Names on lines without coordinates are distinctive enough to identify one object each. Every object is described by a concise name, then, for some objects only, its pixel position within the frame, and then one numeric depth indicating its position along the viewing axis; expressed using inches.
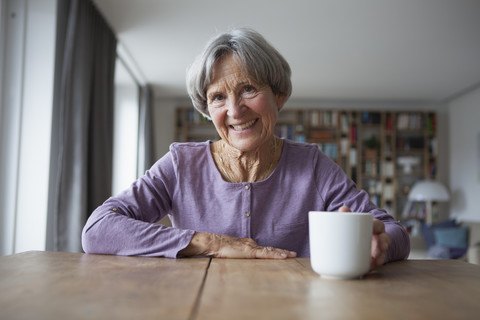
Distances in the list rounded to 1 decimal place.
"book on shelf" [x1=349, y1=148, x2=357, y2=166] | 303.7
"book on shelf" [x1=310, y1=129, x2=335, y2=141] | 305.3
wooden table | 18.8
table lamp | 271.1
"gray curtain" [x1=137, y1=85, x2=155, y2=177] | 261.6
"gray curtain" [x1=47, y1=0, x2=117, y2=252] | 129.3
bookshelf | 303.9
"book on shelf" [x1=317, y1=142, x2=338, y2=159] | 302.5
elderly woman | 49.0
